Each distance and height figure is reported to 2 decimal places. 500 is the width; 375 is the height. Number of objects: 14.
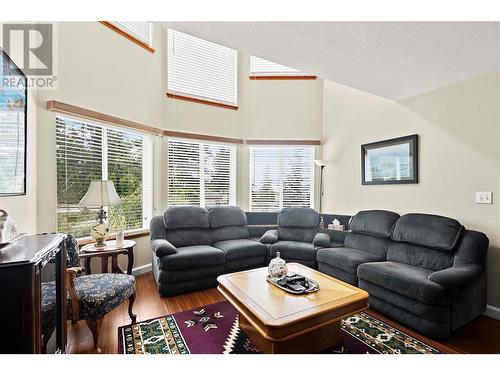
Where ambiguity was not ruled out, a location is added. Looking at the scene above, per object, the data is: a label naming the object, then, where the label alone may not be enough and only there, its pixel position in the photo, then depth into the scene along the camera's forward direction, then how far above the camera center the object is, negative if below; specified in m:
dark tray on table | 1.87 -0.82
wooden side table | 2.55 -0.72
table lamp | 2.61 -0.15
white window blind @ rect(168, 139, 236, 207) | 4.00 +0.23
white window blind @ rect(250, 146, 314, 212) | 4.55 +0.19
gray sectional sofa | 2.01 -0.83
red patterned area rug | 1.80 -1.25
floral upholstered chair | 1.54 -0.84
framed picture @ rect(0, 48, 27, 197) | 1.58 +0.43
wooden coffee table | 1.49 -0.85
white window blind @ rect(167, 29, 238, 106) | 4.05 +2.13
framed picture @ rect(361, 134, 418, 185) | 3.04 +0.36
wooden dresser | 1.06 -0.53
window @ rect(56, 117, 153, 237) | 2.82 +0.22
